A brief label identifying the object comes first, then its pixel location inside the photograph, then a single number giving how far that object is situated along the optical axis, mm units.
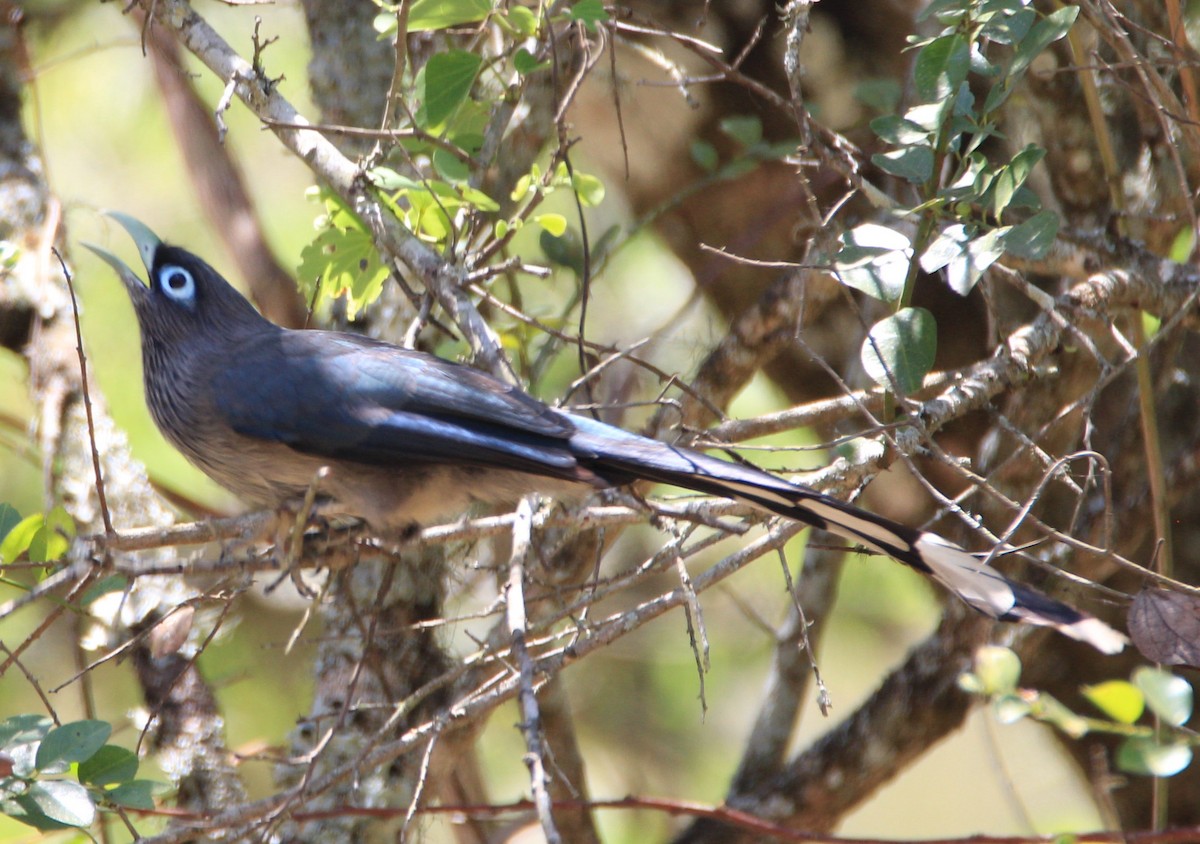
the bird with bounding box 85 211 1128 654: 5629
